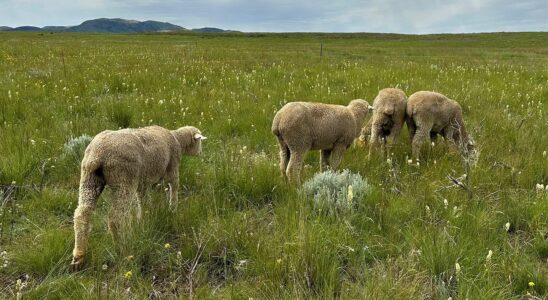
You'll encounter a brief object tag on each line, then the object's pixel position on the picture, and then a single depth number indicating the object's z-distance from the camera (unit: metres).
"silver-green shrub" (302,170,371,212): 4.77
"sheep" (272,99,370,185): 5.88
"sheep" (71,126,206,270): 3.71
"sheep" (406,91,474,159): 7.17
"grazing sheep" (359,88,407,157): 7.23
